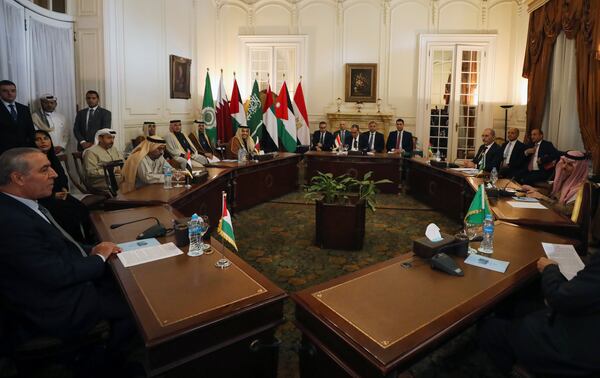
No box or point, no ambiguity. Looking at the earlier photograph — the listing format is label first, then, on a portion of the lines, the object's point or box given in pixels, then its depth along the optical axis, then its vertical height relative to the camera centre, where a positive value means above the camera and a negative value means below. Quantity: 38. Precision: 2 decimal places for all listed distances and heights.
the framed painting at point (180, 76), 7.80 +1.07
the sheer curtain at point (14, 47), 4.99 +1.03
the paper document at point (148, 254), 2.10 -0.65
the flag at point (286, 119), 8.22 +0.26
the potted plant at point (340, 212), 4.33 -0.83
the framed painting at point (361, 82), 9.52 +1.18
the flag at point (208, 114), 8.42 +0.34
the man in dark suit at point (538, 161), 6.28 -0.39
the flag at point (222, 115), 8.69 +0.34
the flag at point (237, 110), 8.43 +0.44
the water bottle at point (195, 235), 2.28 -0.58
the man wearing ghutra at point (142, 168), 4.24 -0.39
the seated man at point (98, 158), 4.75 -0.33
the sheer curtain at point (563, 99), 6.69 +0.61
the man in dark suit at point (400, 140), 8.45 -0.13
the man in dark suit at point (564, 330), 1.51 -0.75
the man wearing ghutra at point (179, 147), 5.93 -0.26
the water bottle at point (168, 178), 4.01 -0.46
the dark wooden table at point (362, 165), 7.21 -0.57
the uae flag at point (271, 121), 8.32 +0.21
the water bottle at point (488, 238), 2.39 -0.60
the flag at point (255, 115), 8.09 +0.33
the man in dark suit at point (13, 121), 4.17 +0.08
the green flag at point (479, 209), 2.53 -0.46
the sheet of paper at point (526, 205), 3.46 -0.59
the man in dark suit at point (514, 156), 6.73 -0.34
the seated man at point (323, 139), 9.01 -0.14
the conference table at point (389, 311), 1.45 -0.72
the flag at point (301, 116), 8.87 +0.35
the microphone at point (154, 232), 2.46 -0.60
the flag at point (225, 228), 2.16 -0.50
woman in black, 3.30 -0.65
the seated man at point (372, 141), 8.45 -0.16
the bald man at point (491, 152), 6.41 -0.27
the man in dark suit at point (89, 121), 5.93 +0.13
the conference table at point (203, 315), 1.49 -0.70
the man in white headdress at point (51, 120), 5.53 +0.13
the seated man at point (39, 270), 1.74 -0.62
